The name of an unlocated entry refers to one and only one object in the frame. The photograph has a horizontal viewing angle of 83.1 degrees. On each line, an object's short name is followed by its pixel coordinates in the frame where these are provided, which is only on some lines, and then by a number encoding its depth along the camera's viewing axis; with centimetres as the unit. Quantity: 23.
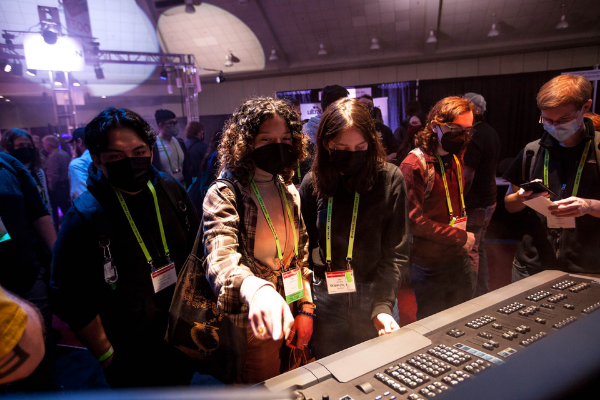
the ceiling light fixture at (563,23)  681
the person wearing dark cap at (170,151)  418
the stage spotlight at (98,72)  838
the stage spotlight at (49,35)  580
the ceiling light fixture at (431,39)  786
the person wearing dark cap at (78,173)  321
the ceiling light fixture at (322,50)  887
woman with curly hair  119
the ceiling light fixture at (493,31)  741
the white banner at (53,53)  589
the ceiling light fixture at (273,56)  943
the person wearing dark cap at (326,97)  262
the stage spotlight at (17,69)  730
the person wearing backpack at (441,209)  196
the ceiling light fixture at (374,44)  839
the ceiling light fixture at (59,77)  645
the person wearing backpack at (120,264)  133
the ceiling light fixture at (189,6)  763
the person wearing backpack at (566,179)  173
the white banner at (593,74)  523
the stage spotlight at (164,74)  820
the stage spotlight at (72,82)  705
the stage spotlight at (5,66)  601
